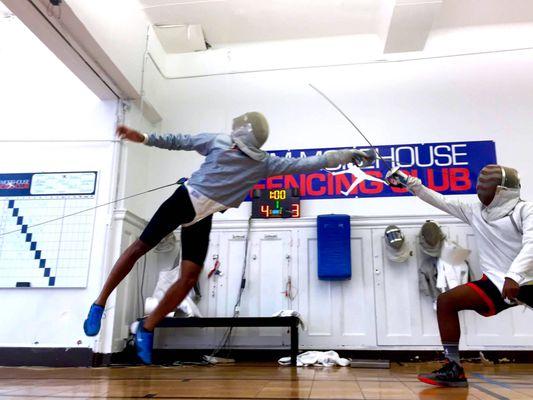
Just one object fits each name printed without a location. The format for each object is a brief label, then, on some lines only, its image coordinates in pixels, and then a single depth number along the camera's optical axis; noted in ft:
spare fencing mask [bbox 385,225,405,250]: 16.25
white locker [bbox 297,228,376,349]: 16.52
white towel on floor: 14.80
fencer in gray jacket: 8.31
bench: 15.10
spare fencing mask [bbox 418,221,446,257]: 16.06
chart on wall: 15.88
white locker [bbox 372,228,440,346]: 16.25
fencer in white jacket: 9.11
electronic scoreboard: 17.76
